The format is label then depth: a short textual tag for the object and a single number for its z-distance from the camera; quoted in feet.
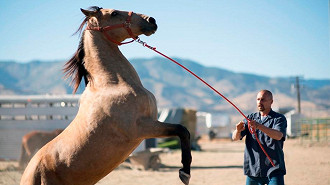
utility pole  206.28
